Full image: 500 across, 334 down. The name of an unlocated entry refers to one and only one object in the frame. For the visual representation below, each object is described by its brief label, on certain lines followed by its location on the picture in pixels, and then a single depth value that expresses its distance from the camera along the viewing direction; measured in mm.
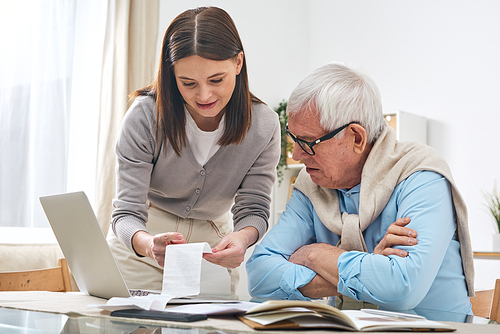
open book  640
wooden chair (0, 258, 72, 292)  1716
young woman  1335
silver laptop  923
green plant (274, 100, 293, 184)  4312
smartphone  700
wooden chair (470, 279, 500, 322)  1457
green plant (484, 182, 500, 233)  3482
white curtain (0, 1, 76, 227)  2646
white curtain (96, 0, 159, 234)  2951
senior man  1101
